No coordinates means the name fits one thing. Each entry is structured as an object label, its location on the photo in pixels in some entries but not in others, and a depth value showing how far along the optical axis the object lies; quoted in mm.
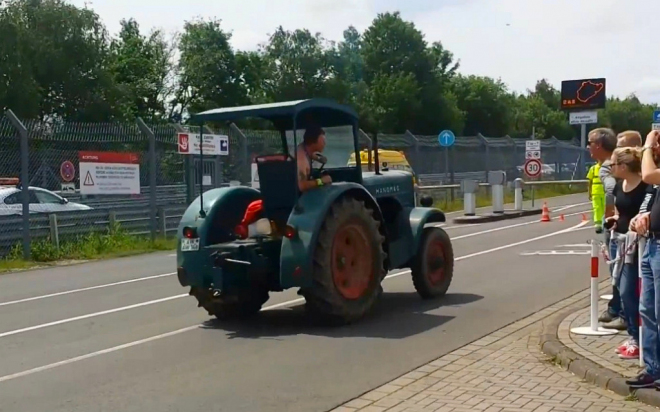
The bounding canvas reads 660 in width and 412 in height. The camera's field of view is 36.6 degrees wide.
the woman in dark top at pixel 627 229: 7969
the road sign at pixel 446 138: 35562
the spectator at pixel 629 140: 9477
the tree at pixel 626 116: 102188
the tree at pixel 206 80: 69375
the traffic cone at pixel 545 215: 28406
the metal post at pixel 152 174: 23031
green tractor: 10148
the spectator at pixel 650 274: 6820
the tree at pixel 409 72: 76375
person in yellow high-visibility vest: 11039
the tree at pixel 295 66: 67625
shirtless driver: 10523
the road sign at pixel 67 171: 21125
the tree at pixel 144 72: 67750
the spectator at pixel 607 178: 9617
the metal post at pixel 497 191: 30516
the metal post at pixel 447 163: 37347
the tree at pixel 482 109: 86125
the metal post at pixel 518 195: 31812
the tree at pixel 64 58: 58875
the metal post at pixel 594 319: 9375
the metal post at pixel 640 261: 7211
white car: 19875
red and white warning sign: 21484
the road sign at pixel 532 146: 35000
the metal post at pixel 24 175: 19625
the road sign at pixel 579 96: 38938
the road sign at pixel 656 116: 25759
